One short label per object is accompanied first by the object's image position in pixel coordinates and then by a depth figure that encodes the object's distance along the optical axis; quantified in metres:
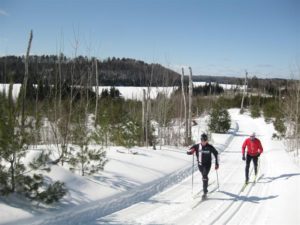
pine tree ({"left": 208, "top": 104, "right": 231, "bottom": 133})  32.25
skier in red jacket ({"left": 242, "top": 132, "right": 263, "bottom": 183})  13.04
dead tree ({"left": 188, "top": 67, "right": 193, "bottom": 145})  23.05
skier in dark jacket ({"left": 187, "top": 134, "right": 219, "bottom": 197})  10.49
